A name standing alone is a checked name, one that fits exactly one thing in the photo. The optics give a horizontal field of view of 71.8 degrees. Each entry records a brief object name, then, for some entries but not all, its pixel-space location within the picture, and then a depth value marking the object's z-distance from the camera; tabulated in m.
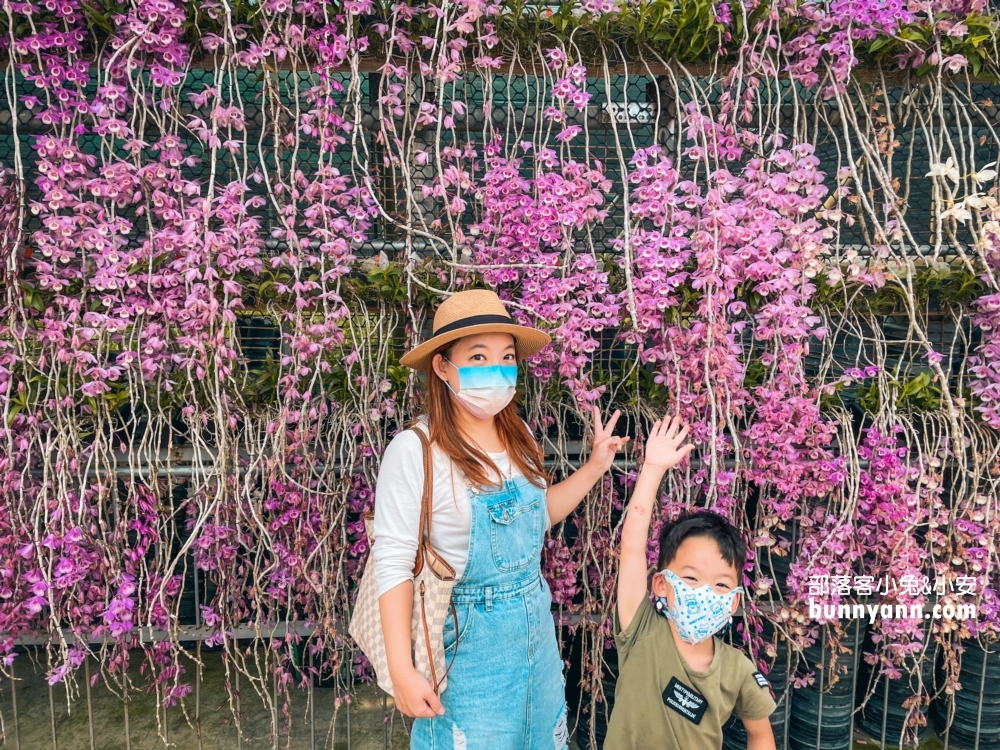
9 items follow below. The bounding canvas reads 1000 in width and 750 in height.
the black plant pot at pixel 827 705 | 2.72
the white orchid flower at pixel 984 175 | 2.45
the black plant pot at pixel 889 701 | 2.78
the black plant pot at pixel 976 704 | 2.78
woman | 1.68
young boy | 1.81
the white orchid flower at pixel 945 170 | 2.46
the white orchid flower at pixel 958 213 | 2.45
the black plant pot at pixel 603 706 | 2.71
